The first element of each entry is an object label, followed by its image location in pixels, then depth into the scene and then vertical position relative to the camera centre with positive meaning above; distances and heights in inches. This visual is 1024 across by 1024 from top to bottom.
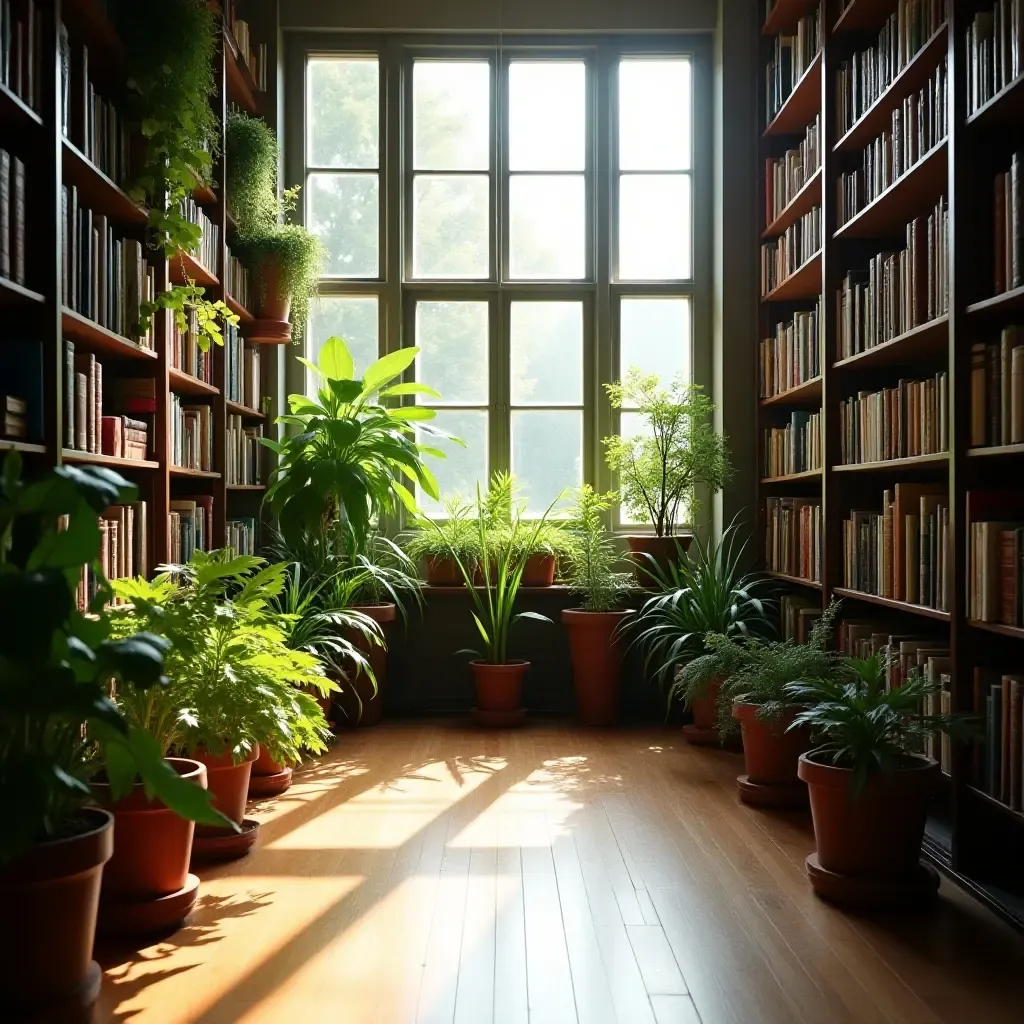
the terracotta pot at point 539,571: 219.1 -9.7
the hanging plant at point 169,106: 141.1 +55.8
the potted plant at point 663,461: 207.0 +12.0
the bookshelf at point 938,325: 118.4 +24.1
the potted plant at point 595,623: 208.1 -19.2
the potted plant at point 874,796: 110.2 -28.2
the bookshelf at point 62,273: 112.8 +28.9
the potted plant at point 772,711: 145.7 -26.5
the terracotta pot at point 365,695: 205.9 -33.1
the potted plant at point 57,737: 71.6 -16.4
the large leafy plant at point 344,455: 191.3 +12.5
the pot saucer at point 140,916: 102.7 -37.4
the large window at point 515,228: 233.5 +64.4
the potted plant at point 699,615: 191.3 -16.8
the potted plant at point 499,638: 208.7 -22.6
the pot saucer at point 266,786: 157.8 -38.2
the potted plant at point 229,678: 116.2 -17.3
